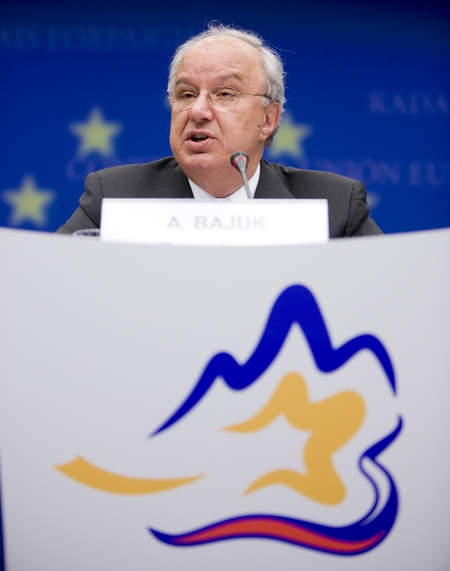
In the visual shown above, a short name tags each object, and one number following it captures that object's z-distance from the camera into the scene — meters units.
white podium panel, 4.90
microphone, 5.36
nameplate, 5.08
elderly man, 5.63
